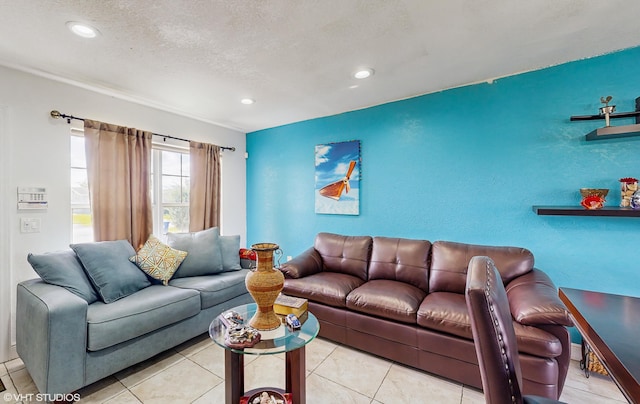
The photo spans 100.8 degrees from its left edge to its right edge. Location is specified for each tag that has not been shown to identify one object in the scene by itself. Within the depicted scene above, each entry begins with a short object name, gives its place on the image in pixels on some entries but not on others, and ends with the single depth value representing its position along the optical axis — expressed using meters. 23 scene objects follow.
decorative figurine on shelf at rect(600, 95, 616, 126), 1.94
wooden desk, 0.66
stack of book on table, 1.74
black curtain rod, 2.35
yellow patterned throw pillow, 2.49
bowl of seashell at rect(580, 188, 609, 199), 1.93
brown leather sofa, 1.60
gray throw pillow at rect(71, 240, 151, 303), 2.11
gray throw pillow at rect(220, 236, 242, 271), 3.03
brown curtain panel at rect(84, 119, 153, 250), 2.59
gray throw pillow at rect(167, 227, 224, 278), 2.76
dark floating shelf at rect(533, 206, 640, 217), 1.83
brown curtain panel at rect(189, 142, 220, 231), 3.48
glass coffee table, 1.40
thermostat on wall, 2.20
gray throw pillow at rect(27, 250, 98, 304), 1.94
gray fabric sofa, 1.62
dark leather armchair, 0.74
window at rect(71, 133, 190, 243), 2.58
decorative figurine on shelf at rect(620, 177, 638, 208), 1.92
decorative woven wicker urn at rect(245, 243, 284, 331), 1.52
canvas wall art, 3.26
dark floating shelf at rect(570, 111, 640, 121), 1.93
